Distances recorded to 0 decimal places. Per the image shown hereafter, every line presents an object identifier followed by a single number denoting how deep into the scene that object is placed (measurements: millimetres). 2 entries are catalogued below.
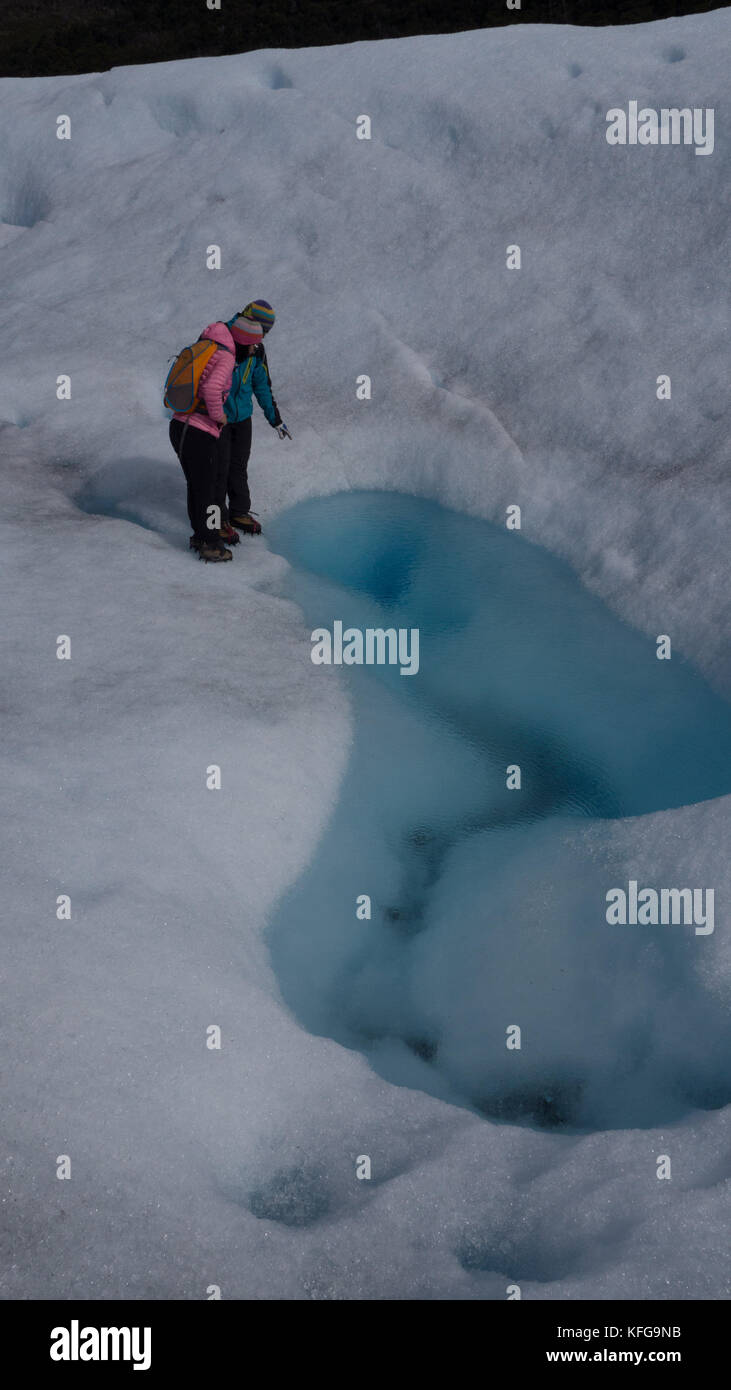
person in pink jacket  9078
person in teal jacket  9453
